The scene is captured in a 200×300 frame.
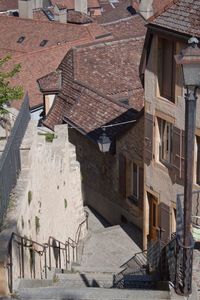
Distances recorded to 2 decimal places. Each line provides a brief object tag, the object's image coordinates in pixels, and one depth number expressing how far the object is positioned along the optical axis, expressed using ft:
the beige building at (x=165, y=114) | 53.99
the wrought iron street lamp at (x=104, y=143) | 72.13
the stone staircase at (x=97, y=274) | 29.43
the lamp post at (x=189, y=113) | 25.35
